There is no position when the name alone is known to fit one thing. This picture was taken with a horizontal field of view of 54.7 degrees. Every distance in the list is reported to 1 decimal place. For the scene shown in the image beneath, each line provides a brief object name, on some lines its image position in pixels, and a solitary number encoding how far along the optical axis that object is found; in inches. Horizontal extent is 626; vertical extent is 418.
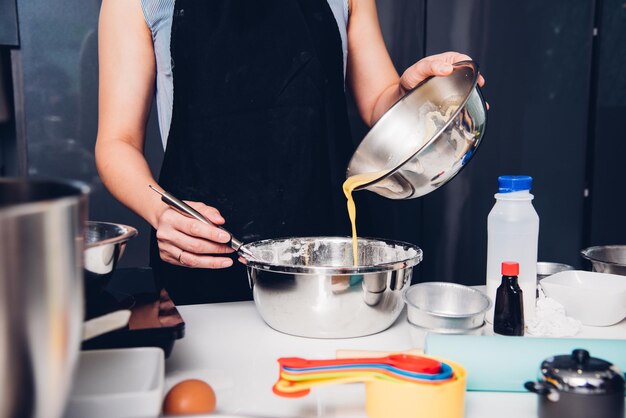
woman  55.9
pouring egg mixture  43.2
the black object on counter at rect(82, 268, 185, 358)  31.4
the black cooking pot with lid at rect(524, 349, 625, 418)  25.2
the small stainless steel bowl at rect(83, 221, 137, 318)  31.7
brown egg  26.8
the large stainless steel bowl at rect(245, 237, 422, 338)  36.0
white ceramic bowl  41.0
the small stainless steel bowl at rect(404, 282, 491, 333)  34.5
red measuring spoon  27.4
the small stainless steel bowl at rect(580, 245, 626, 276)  47.4
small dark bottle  36.8
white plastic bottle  40.8
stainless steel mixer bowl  14.7
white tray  24.9
